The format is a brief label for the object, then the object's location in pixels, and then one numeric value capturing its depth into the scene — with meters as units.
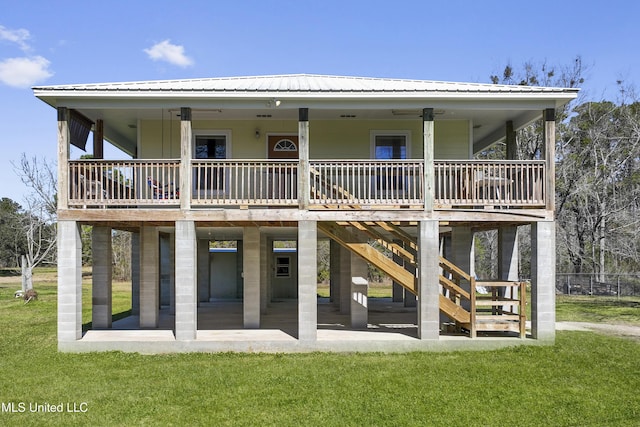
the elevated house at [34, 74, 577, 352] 11.91
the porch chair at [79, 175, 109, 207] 12.02
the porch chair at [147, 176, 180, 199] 13.47
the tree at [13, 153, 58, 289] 31.85
